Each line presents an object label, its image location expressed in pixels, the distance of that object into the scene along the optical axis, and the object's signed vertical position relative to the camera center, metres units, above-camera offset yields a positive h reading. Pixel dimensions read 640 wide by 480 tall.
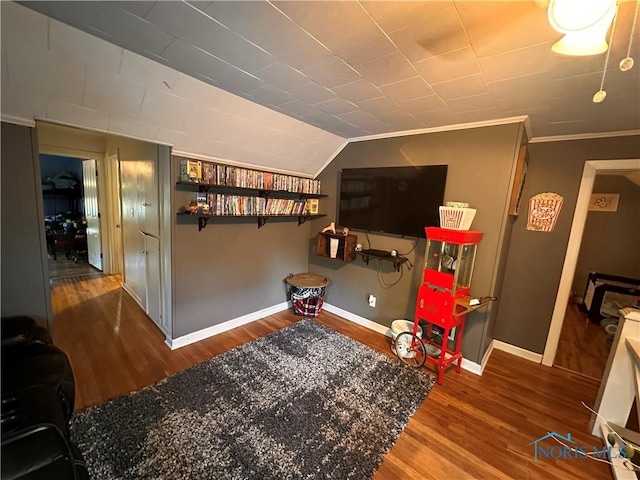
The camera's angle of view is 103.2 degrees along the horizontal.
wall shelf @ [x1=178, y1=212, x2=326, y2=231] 2.46 -0.20
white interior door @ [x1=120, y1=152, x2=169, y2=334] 2.70 -0.49
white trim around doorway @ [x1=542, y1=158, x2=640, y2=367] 2.29 -0.18
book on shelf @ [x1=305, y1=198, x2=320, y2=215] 3.44 -0.02
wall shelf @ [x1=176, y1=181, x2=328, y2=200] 2.43 +0.10
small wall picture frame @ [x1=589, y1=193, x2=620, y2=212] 4.12 +0.39
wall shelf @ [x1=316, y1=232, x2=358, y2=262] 3.16 -0.49
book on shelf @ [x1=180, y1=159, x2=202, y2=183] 2.24 +0.22
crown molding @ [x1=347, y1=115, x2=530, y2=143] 2.12 +0.83
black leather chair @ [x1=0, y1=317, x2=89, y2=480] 0.91 -0.96
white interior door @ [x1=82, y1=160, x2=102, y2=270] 4.33 -0.41
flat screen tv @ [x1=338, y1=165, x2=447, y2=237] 2.57 +0.14
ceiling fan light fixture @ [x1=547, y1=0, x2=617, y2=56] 0.76 +0.64
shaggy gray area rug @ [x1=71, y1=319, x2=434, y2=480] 1.42 -1.48
